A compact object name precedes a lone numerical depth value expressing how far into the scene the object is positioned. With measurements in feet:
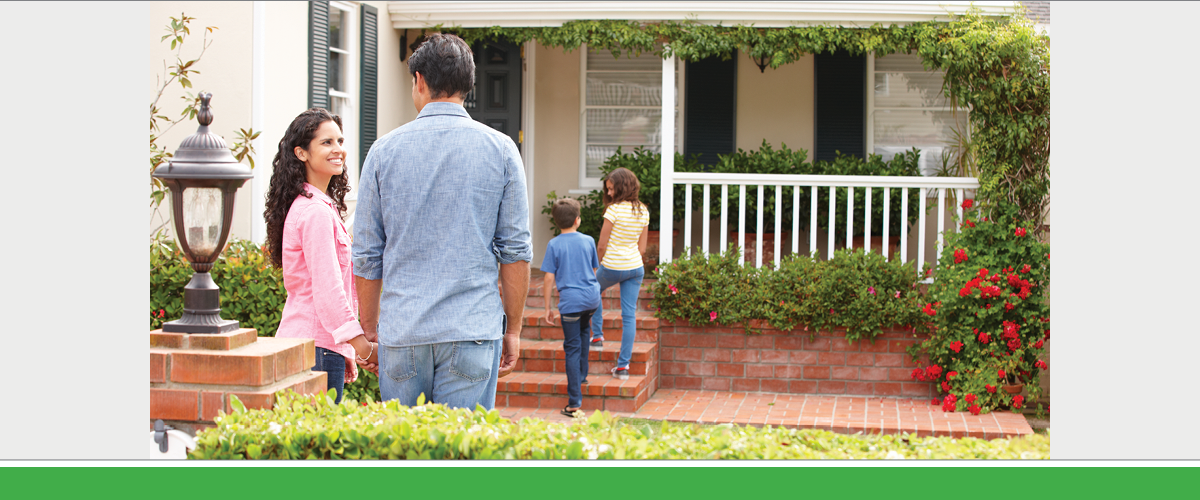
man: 8.76
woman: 9.91
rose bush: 21.13
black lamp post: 9.78
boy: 19.56
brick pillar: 8.48
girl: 21.47
